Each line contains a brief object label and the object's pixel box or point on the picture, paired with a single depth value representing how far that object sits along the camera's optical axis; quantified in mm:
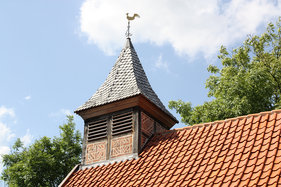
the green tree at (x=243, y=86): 18562
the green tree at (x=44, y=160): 22938
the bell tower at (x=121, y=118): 12102
